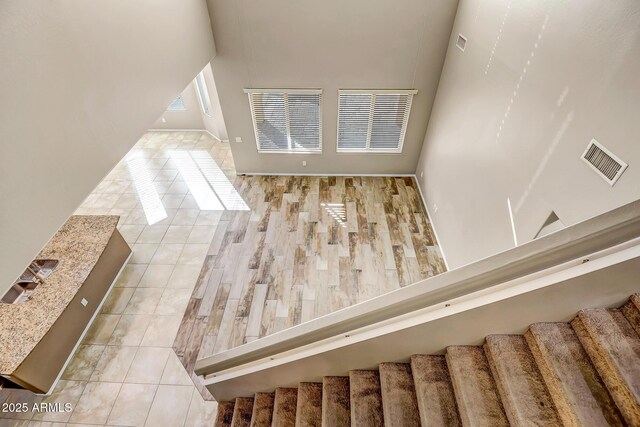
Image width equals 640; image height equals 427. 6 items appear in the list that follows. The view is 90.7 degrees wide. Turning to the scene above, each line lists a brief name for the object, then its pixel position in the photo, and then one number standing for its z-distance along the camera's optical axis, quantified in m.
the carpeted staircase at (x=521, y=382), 1.36
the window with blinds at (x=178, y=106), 8.29
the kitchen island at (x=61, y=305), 3.40
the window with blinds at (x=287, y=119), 5.75
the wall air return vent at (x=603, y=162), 2.04
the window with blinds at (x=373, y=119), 5.68
